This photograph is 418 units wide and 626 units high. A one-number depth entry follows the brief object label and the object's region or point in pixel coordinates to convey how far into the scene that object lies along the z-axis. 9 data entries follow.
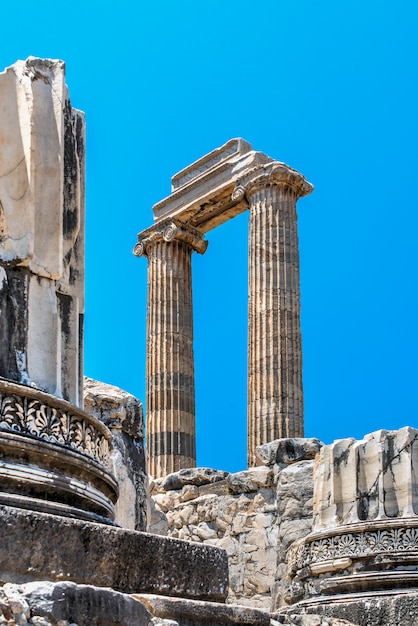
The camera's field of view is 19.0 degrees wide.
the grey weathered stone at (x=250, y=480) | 13.83
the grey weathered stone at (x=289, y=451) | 13.82
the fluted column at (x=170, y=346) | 22.94
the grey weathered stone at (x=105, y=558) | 4.49
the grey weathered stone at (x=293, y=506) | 12.33
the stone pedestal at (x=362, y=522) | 7.68
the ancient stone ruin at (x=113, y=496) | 4.69
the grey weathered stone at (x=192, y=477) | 15.15
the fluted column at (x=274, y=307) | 21.31
